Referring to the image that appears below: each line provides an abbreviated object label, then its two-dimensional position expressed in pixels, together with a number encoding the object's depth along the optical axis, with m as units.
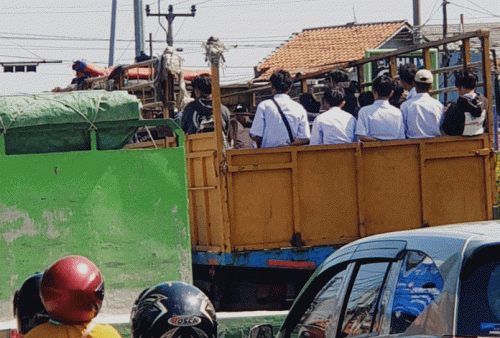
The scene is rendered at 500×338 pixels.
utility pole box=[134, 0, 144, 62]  44.58
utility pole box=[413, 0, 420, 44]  52.27
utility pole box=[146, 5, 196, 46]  68.82
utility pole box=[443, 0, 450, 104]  62.39
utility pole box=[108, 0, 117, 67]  62.90
